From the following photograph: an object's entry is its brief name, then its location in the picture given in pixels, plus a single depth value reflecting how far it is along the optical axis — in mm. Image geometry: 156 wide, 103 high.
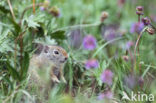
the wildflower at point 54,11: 7314
